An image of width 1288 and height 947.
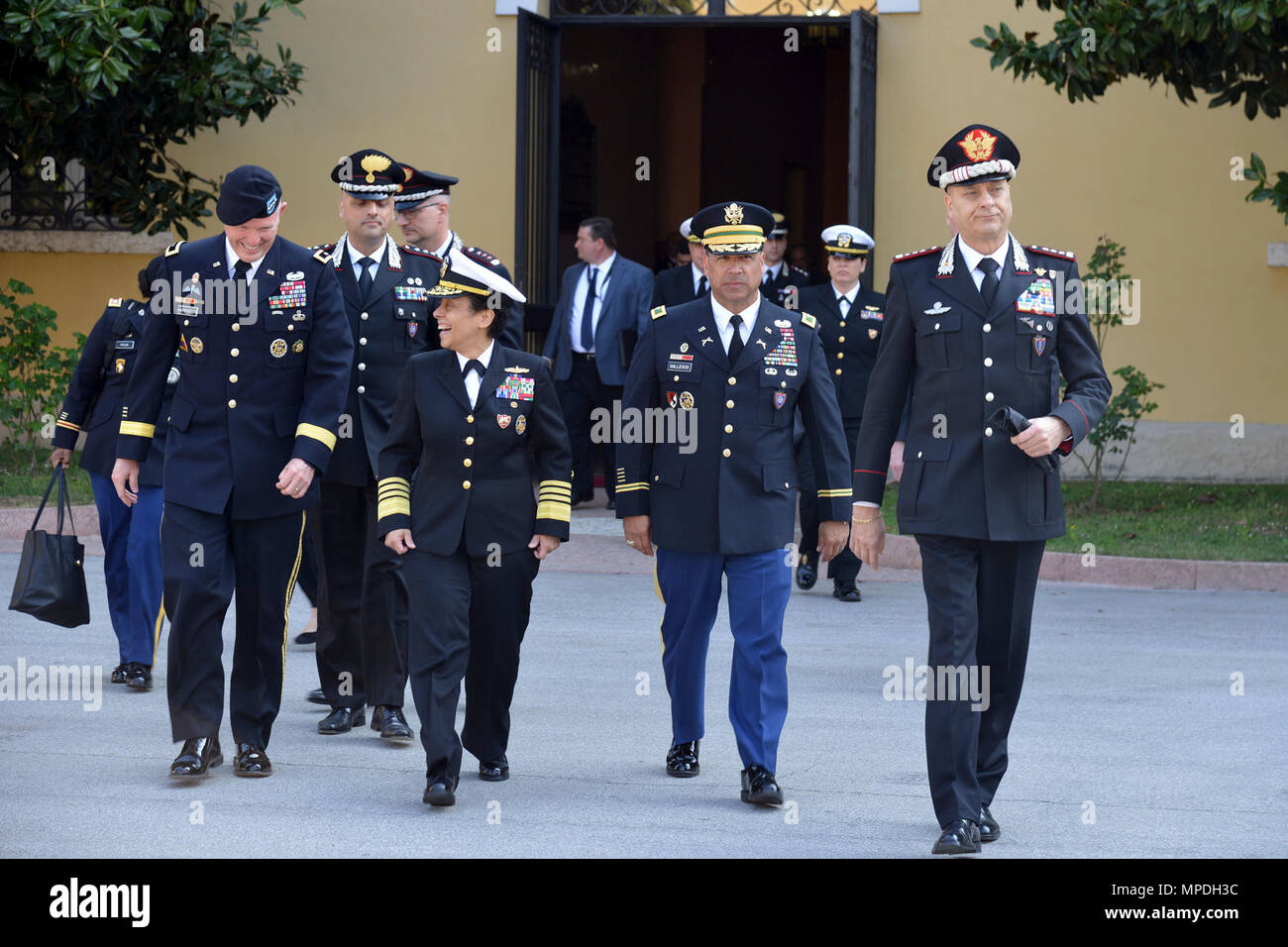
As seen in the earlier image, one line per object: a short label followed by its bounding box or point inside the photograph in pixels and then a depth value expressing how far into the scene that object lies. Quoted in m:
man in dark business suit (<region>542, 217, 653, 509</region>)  13.41
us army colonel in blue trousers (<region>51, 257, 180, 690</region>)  7.95
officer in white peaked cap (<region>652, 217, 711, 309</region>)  12.04
